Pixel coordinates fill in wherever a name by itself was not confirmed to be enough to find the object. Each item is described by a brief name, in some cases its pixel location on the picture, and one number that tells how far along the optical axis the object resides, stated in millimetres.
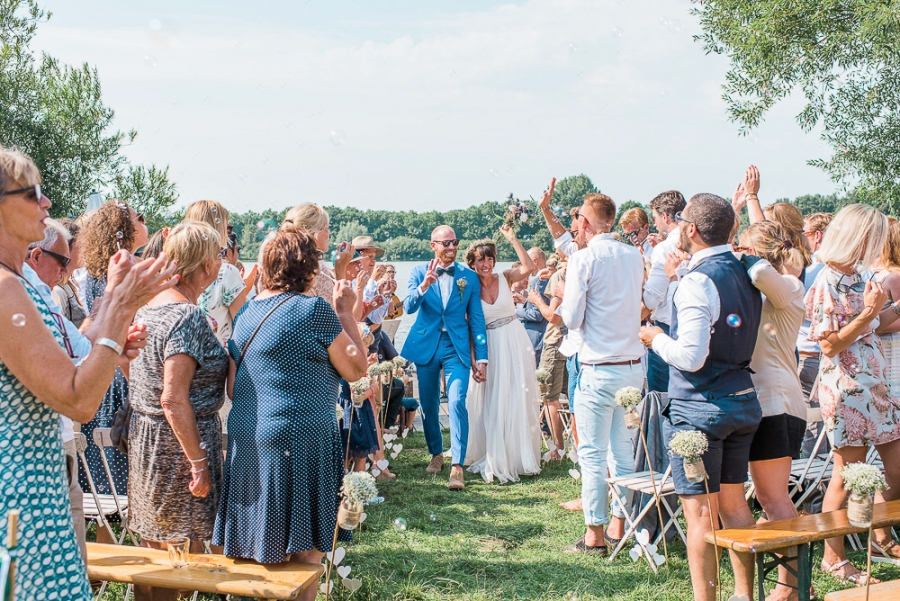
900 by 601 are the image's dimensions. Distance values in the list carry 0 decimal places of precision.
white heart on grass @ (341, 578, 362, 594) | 3766
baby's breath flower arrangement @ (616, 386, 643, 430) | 4164
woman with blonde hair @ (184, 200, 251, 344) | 4688
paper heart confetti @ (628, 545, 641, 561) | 4465
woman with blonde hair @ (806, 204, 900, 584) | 4094
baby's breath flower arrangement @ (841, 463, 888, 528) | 3080
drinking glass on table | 3141
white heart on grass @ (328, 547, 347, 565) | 3674
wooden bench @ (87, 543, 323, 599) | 2934
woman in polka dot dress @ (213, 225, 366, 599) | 3117
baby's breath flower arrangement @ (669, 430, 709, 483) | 3234
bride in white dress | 6996
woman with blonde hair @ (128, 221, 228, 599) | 3135
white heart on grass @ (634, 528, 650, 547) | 4408
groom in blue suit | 6848
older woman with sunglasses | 1980
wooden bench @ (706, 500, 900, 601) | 3285
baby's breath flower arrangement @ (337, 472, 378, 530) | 3111
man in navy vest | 3428
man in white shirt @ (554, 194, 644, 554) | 4844
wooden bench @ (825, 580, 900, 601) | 2783
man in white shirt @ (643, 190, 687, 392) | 5504
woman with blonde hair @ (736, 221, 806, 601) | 3646
